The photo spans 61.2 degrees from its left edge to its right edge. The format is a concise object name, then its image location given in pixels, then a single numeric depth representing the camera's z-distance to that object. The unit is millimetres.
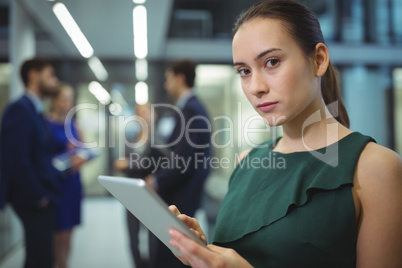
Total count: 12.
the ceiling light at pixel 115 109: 6516
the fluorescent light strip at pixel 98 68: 6359
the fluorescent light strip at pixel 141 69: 6352
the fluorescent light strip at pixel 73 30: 3984
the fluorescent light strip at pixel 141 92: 6402
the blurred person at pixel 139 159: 2314
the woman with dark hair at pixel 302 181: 631
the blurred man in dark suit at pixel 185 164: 2002
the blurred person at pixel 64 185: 2738
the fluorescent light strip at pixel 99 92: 6453
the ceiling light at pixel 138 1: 3721
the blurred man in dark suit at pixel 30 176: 2010
